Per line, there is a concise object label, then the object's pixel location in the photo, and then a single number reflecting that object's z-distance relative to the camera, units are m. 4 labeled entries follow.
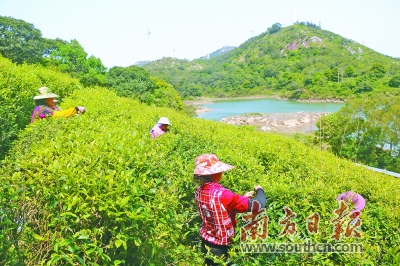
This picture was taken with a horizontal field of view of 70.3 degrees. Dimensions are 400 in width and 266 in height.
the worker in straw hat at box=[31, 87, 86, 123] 5.41
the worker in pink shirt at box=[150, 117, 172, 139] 6.16
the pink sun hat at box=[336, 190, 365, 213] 3.21
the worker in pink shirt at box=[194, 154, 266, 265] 2.59
